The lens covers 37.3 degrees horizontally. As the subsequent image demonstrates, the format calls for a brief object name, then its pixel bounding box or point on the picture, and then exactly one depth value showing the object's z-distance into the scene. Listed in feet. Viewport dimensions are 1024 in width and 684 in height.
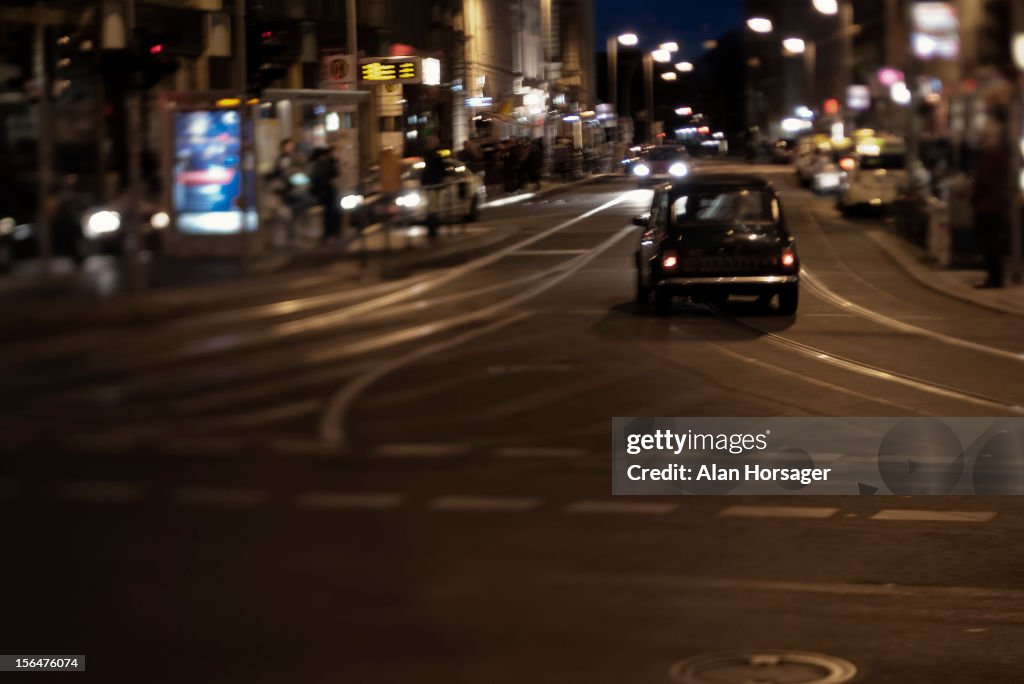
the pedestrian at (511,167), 178.19
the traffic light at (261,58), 85.61
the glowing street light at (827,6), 162.64
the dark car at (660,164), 197.57
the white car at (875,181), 126.21
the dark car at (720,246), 59.16
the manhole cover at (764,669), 18.04
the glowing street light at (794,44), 256.99
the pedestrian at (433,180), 105.70
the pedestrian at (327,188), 91.15
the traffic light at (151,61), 86.89
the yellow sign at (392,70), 142.00
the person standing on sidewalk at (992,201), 69.92
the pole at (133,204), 77.20
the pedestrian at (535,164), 189.47
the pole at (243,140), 81.40
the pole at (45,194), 75.00
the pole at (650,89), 358.92
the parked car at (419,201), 98.84
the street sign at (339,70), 119.14
